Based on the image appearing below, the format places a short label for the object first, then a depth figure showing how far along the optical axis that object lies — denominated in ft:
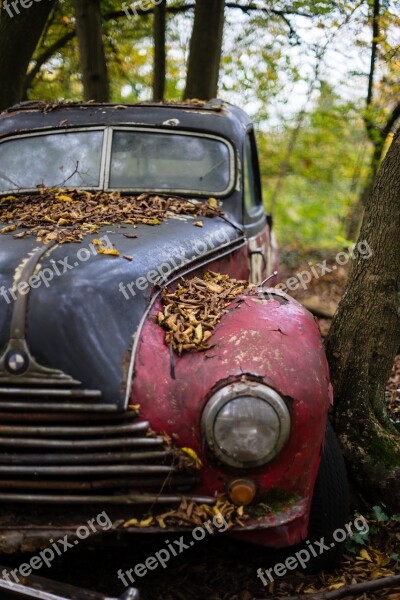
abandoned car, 7.43
